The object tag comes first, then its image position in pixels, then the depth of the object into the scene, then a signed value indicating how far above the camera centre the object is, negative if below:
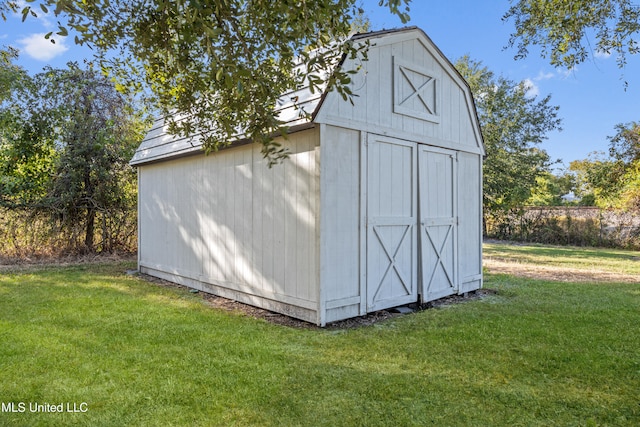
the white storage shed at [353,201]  4.37 +0.25
